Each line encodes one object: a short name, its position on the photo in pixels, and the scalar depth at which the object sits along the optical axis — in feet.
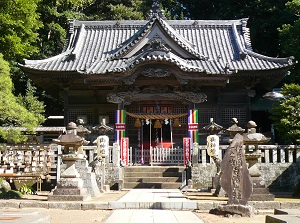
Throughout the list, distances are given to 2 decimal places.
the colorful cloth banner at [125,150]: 59.31
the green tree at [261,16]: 106.86
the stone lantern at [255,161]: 34.88
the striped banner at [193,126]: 60.79
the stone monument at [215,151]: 41.19
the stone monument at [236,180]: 29.50
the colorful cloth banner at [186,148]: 58.49
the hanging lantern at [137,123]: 66.23
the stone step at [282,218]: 16.77
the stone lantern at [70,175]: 36.40
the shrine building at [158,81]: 61.46
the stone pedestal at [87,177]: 42.08
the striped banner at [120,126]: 61.87
